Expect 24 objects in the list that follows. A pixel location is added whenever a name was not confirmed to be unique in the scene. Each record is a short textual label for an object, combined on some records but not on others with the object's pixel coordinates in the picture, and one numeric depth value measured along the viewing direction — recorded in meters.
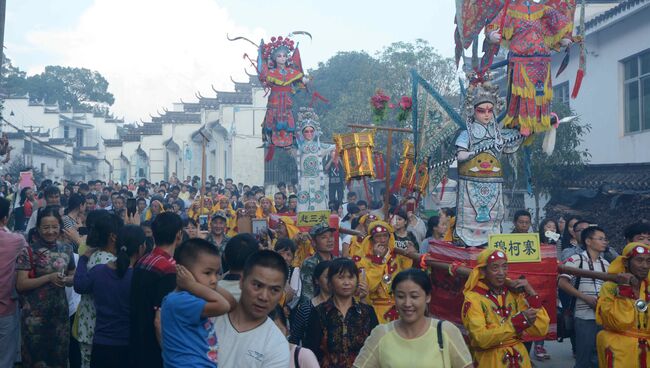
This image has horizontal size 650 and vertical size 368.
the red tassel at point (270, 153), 13.76
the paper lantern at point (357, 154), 11.66
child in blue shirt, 3.35
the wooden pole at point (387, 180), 8.67
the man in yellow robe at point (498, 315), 4.76
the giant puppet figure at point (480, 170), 7.55
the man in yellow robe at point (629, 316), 5.39
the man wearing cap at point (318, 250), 6.42
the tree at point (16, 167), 34.62
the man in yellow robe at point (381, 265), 6.48
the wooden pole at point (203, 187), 11.49
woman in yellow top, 3.96
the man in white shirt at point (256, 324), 3.38
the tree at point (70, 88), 65.00
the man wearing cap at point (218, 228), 8.26
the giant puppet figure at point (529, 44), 8.00
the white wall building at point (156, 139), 30.81
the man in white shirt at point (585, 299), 6.53
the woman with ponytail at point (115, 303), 5.03
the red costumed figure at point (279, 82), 13.23
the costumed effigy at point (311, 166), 13.00
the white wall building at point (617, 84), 15.79
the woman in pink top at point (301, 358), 3.62
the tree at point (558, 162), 15.70
